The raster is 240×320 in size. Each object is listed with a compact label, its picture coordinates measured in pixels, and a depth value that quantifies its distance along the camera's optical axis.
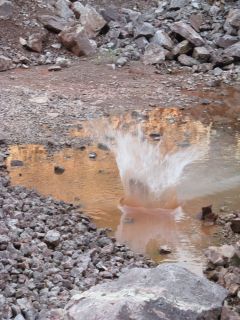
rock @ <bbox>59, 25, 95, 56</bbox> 13.85
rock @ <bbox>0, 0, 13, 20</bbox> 14.47
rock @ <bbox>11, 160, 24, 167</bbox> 8.37
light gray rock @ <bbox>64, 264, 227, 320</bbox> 3.68
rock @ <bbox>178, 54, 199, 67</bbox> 13.78
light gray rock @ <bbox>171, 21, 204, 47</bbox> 14.02
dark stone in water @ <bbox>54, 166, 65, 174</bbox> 8.20
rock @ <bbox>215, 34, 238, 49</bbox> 14.20
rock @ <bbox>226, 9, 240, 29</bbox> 14.51
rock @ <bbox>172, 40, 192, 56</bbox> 14.00
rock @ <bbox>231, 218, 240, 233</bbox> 6.54
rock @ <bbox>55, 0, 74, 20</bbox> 15.04
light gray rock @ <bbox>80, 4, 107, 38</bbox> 14.69
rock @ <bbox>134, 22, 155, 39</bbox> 14.38
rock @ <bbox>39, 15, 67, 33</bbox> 14.32
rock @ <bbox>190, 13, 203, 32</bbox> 14.70
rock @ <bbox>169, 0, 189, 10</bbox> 15.51
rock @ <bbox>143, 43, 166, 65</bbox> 13.76
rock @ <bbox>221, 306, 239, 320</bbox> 3.89
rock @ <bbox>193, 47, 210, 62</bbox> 13.77
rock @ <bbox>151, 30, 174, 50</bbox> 14.07
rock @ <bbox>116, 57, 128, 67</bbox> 13.55
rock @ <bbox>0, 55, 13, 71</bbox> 12.84
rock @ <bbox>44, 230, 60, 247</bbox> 5.71
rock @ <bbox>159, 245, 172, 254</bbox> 6.21
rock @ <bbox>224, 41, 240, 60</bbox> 13.70
